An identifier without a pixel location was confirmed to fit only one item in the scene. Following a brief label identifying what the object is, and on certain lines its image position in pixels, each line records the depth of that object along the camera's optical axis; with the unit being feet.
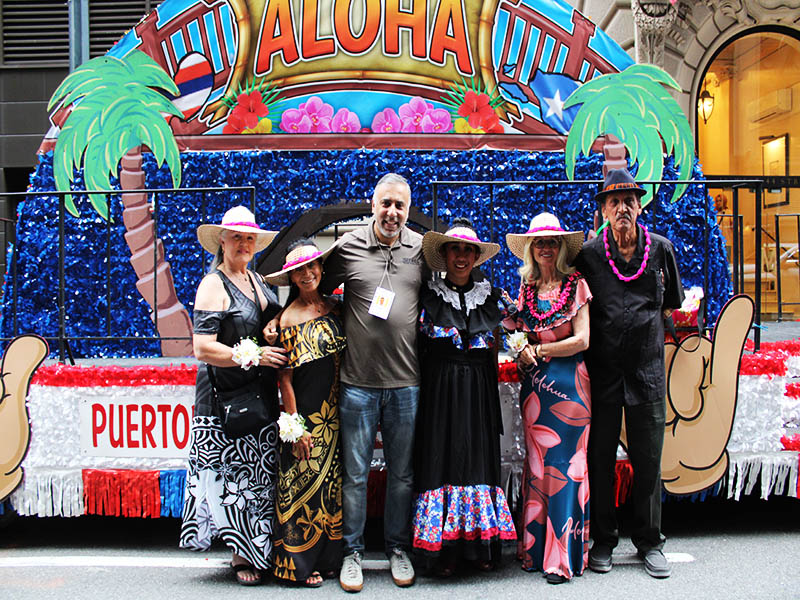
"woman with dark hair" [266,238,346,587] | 10.56
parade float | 17.20
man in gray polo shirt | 10.64
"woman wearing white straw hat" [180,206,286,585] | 10.48
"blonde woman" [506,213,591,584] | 10.74
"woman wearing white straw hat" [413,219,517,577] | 10.57
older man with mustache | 11.00
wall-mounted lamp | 29.30
